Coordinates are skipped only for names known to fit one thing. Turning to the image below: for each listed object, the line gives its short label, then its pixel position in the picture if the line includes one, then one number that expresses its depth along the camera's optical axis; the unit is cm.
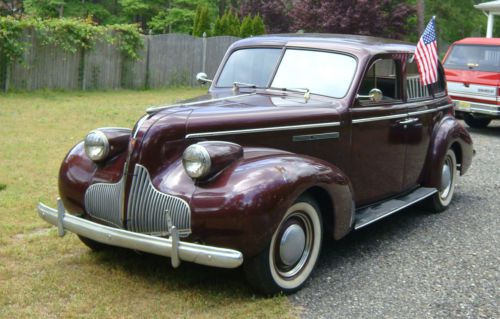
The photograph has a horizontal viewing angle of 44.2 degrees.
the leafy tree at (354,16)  2153
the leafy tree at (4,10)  1898
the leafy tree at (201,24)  2389
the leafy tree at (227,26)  2336
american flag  602
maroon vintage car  383
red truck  1235
